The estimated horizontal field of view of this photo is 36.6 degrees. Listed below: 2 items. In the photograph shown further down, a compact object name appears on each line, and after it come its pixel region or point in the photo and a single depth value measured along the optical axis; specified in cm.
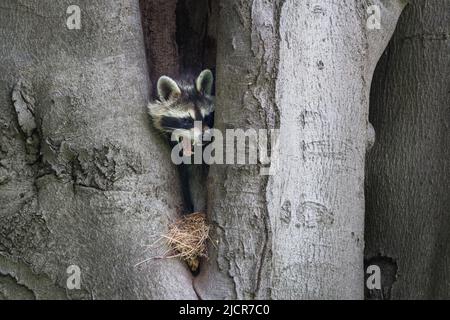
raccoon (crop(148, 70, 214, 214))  451
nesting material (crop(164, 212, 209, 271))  396
